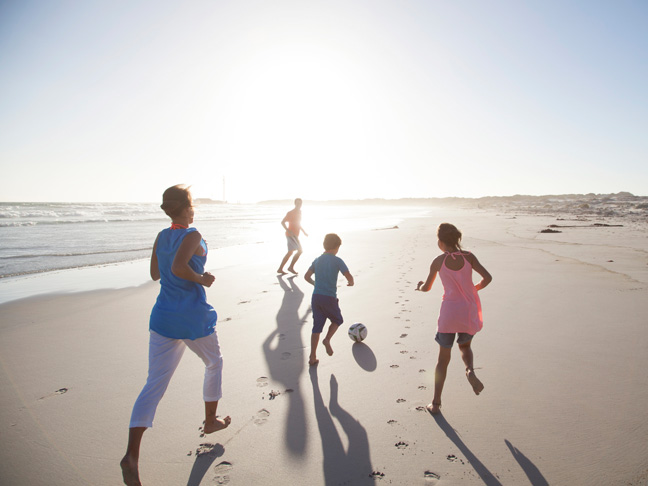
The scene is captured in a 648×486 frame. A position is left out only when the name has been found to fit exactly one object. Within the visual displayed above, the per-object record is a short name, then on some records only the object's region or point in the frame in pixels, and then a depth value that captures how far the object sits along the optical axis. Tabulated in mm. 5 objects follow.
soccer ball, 4992
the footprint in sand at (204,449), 2789
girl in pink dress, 3266
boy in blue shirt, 4473
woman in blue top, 2498
